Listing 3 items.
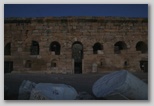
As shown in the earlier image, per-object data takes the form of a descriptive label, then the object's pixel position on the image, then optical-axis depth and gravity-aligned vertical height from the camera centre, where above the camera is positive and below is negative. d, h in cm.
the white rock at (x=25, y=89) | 267 -76
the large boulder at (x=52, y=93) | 260 -81
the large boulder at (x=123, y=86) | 247 -66
